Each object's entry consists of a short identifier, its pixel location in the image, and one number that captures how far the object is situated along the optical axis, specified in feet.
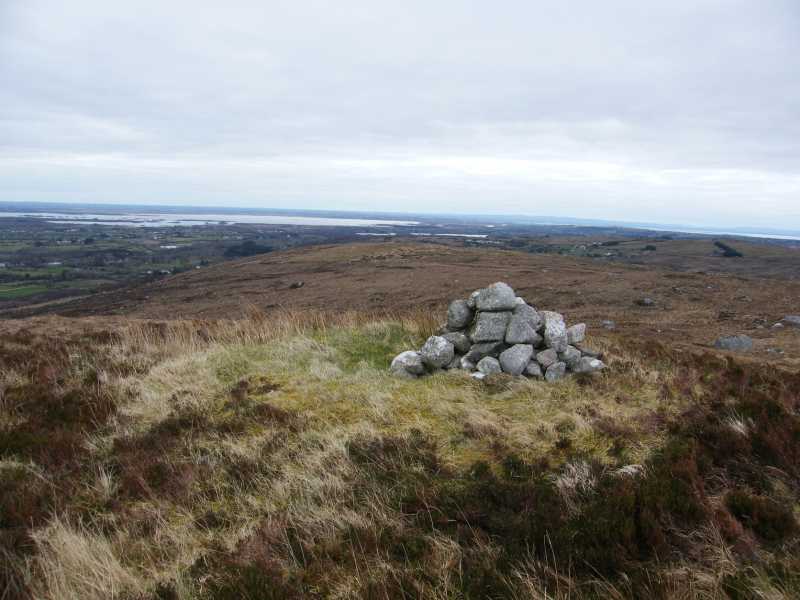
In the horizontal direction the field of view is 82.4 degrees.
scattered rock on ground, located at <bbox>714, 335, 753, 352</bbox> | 48.75
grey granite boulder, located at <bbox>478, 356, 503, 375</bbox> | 29.73
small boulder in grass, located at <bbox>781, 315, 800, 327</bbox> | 57.00
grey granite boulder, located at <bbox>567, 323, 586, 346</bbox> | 33.09
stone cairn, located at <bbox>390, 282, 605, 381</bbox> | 29.99
